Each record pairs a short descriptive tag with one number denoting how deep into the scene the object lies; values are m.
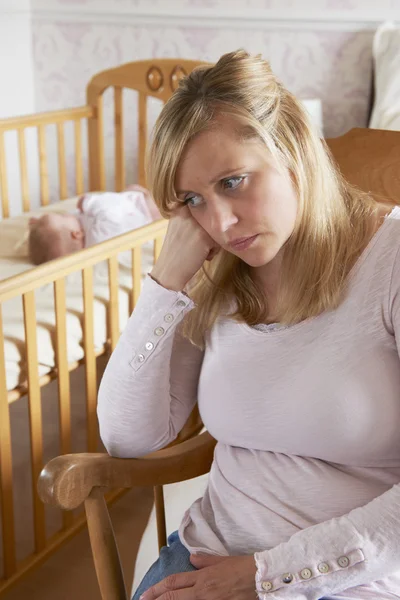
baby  2.16
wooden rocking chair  1.06
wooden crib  1.54
